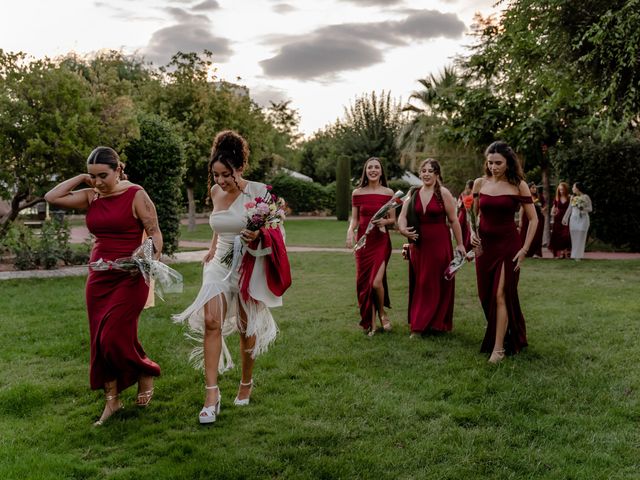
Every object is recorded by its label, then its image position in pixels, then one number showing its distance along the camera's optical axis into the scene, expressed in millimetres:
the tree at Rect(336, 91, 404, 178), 50312
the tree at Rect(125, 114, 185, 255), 14961
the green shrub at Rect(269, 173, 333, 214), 42875
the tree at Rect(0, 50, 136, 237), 12797
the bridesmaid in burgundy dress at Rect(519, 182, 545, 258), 16725
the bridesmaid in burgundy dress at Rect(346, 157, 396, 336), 7664
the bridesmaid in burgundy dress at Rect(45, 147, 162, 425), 4578
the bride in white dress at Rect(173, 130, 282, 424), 4742
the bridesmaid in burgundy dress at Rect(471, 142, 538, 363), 6328
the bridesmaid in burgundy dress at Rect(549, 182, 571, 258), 17172
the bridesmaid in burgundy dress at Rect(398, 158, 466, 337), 7363
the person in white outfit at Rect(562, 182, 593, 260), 16359
